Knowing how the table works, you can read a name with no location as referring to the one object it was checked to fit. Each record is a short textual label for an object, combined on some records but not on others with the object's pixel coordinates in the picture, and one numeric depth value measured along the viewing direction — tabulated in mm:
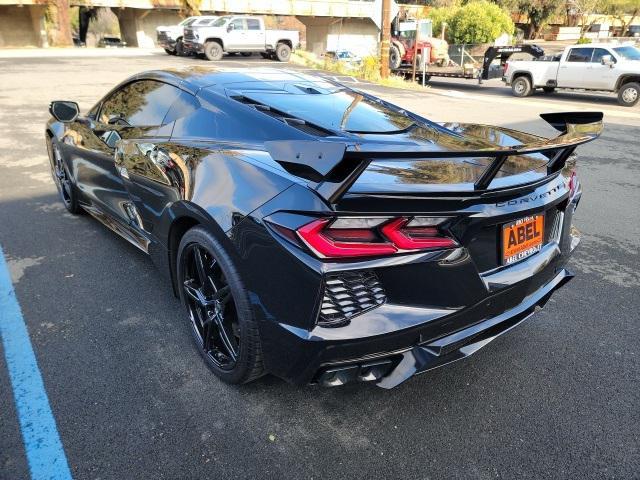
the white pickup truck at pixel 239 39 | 23312
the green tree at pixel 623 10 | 51906
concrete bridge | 32000
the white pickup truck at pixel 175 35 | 24545
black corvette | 1934
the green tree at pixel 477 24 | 27703
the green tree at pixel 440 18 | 29719
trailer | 19738
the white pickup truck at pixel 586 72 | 15797
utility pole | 18533
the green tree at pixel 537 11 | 50906
